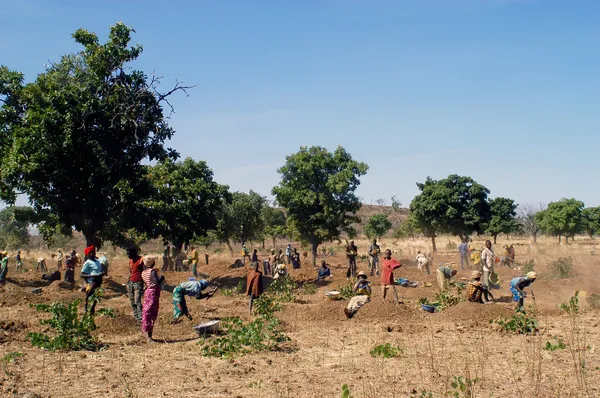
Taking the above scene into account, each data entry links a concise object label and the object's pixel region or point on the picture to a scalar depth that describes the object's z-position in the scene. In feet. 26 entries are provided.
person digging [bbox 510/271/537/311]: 40.09
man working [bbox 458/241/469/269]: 77.97
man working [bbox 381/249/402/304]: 45.96
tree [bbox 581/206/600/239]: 188.91
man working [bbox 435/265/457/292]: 55.31
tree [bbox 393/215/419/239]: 192.10
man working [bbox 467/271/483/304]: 41.84
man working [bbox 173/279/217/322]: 36.68
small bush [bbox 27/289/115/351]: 28.99
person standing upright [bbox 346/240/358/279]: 68.59
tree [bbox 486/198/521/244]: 144.77
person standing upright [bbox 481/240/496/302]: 50.98
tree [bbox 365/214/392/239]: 194.70
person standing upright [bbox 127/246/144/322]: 36.35
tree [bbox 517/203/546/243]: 192.62
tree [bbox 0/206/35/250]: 173.78
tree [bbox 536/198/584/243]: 170.71
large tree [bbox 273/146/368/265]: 84.74
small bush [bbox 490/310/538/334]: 34.24
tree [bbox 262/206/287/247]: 169.48
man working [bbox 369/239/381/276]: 71.26
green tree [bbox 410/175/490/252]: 139.74
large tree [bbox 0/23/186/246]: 56.85
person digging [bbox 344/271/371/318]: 41.70
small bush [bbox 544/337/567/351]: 29.48
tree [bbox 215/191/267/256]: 141.38
